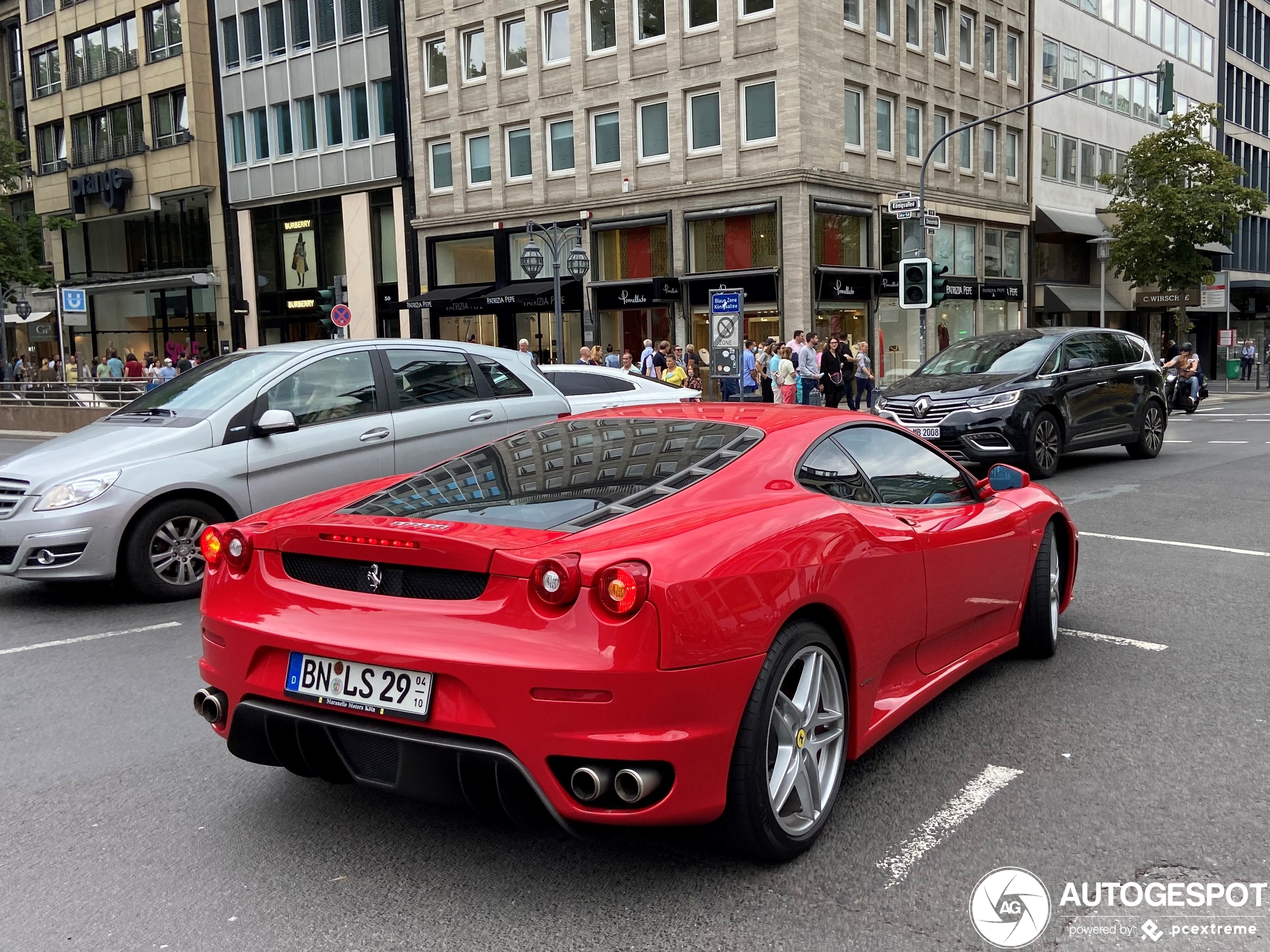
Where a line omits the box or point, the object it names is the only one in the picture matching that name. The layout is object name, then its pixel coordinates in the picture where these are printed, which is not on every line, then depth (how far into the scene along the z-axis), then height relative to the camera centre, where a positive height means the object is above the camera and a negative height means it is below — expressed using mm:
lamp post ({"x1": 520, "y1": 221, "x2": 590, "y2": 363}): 25266 +2189
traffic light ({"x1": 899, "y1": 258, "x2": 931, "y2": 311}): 20391 +787
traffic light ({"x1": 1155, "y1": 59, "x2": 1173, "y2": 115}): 21391 +4254
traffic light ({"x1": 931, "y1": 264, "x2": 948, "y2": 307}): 22156 +737
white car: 11398 -491
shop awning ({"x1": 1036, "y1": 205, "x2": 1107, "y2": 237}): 40312 +3485
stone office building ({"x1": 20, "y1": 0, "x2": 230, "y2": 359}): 43625 +7446
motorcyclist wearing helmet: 28172 -1279
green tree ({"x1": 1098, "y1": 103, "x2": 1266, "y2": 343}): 38062 +3633
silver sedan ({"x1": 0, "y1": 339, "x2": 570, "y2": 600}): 6926 -651
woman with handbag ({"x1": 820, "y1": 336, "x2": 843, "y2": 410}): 21625 -772
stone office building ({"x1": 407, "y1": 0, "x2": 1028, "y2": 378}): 30250 +5010
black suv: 12609 -841
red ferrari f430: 2963 -801
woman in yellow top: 22359 -782
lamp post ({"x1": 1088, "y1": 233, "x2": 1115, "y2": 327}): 41906 +2405
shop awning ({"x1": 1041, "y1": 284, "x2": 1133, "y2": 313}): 41344 +816
